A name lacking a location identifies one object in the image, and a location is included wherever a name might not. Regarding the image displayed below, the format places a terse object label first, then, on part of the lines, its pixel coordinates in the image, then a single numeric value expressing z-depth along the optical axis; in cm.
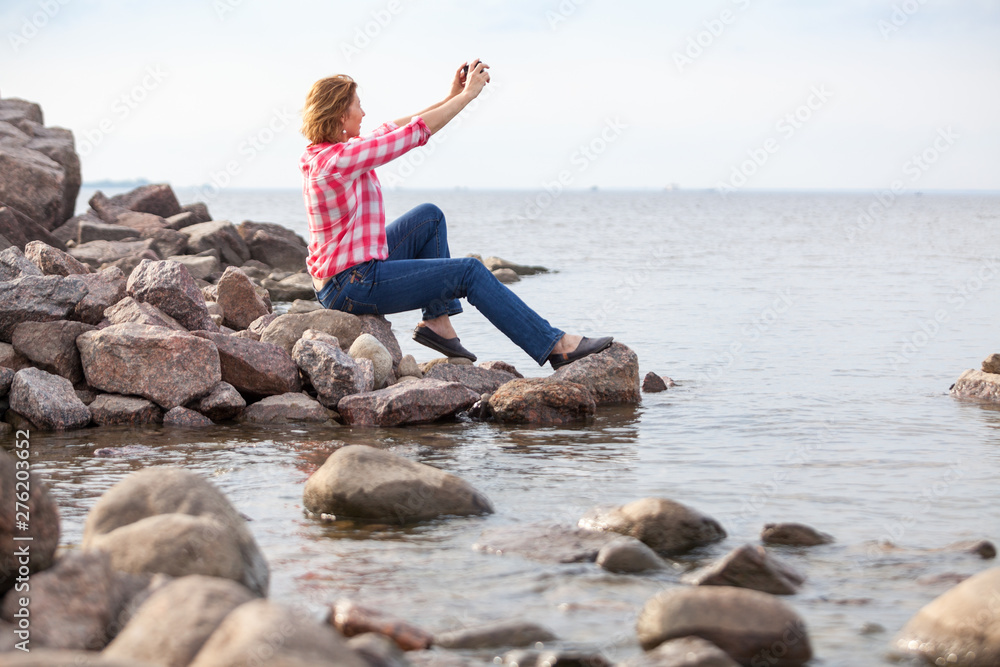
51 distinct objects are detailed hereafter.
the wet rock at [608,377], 788
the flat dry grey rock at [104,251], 1585
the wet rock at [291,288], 1630
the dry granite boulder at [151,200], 2216
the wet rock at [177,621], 285
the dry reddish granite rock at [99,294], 731
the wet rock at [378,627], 331
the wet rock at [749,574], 380
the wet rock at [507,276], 2117
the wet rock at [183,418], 691
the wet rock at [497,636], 337
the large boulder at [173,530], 348
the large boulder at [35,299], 701
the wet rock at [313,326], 786
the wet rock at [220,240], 1858
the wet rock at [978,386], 808
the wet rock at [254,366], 721
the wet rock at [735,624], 329
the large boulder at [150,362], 689
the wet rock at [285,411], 712
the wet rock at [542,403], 718
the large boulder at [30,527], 329
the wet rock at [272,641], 267
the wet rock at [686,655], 312
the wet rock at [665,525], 439
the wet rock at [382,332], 808
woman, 683
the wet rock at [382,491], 477
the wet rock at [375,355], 762
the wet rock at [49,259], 820
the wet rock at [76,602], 314
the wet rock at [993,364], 853
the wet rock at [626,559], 409
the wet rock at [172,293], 778
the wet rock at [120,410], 689
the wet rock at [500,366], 838
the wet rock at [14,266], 759
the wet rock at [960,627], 320
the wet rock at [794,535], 439
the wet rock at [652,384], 848
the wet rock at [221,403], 700
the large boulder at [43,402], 665
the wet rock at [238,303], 908
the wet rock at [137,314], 734
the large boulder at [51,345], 693
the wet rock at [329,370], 723
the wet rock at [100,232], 1731
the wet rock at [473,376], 793
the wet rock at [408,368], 790
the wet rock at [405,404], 701
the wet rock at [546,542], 422
